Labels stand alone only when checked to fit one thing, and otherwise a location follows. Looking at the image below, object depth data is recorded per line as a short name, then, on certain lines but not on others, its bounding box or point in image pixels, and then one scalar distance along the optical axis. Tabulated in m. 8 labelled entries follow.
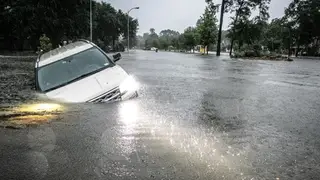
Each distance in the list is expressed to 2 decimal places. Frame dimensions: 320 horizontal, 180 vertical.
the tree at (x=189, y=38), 90.71
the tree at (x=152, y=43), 162.05
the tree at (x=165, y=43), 147.23
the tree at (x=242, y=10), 57.69
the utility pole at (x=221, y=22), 53.88
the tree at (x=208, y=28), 64.12
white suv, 7.30
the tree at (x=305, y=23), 76.38
